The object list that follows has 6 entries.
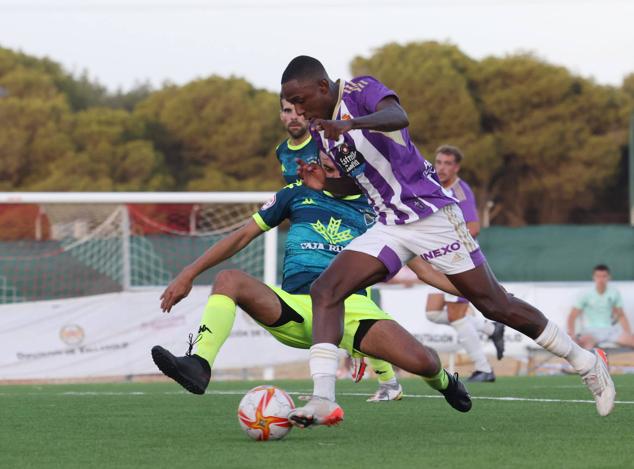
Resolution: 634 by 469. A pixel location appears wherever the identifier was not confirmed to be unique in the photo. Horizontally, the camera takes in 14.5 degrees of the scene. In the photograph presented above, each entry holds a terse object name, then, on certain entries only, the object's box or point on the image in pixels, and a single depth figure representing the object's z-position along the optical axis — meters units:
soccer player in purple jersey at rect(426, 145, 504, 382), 23.23
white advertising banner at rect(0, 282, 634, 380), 29.89
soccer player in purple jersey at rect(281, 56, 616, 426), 12.17
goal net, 33.33
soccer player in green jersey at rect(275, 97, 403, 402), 16.13
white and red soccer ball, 11.97
